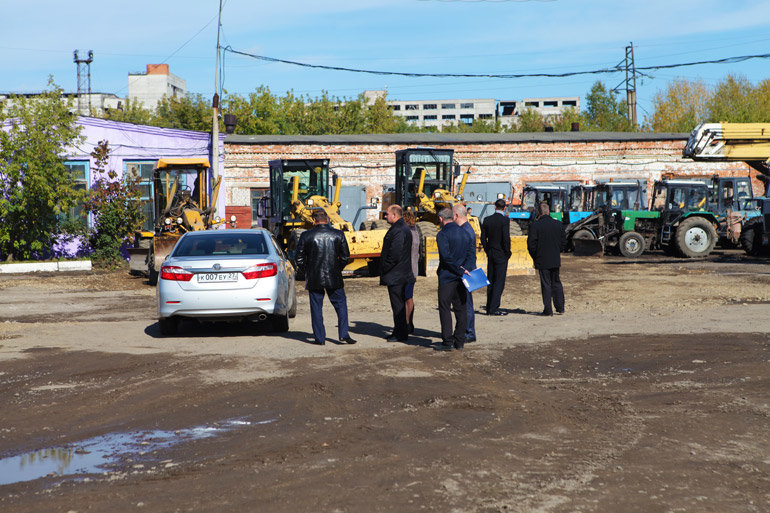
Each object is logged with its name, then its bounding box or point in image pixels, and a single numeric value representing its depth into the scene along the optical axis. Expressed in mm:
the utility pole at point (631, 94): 65875
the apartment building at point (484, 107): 183625
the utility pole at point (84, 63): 90375
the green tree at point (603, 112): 76312
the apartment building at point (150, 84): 116125
